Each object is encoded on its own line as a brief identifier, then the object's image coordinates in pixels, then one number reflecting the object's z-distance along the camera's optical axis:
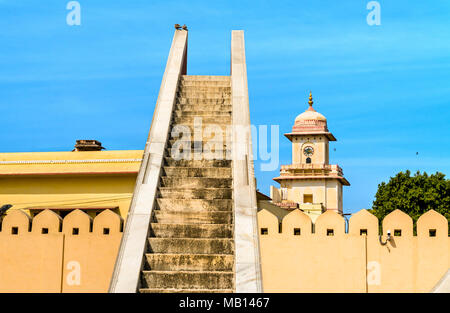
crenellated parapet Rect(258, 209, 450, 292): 12.41
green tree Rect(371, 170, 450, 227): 38.56
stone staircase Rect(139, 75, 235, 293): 9.61
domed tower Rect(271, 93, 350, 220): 65.81
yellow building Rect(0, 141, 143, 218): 20.09
